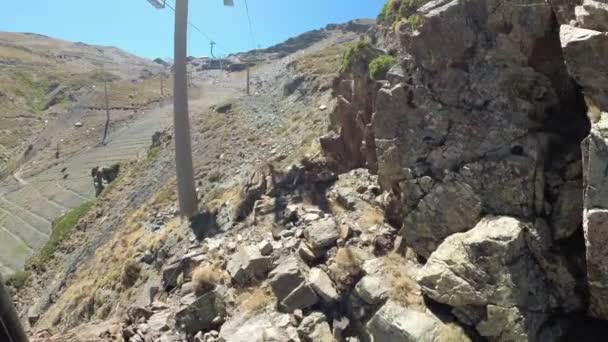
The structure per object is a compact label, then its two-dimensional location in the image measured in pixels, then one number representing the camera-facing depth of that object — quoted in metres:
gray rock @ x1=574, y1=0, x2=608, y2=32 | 7.46
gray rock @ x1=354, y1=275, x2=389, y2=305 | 8.56
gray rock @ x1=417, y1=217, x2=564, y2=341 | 7.25
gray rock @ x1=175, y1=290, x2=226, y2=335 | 10.36
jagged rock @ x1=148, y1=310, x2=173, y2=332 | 10.70
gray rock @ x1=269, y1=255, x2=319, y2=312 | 9.59
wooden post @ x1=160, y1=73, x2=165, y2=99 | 81.38
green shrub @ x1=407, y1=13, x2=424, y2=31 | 10.94
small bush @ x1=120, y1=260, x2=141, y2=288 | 16.28
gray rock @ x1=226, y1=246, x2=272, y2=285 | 11.23
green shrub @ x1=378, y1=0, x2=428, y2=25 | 13.96
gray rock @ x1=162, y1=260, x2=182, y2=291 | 13.22
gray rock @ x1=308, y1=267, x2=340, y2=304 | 9.40
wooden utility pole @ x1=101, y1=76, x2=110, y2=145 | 53.51
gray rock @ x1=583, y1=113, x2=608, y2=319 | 6.58
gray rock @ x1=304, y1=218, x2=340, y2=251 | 10.92
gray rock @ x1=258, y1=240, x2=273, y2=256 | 11.73
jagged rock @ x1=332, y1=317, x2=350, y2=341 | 8.75
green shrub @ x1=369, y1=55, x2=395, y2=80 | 13.38
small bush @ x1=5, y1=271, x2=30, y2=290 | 24.98
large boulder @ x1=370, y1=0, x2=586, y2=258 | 8.44
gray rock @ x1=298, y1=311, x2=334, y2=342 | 8.76
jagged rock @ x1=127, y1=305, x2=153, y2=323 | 11.59
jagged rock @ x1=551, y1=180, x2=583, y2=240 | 7.71
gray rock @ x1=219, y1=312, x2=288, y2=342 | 9.06
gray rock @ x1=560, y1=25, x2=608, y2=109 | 7.27
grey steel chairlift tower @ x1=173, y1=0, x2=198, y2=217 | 18.80
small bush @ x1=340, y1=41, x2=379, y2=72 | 14.66
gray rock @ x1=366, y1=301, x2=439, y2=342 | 7.45
